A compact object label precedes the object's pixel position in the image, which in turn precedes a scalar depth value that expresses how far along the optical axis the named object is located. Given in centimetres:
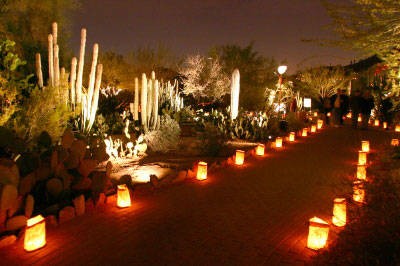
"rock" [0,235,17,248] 366
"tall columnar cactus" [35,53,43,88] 934
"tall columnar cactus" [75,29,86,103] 930
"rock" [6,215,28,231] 376
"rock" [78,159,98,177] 483
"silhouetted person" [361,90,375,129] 1373
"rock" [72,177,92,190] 480
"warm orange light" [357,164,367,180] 620
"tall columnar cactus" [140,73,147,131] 1009
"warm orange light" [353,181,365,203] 387
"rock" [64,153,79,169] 477
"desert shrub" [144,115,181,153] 884
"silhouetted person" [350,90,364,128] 1375
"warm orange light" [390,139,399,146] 908
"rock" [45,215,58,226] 420
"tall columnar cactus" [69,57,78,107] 939
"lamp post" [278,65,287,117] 1353
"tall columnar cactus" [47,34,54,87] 931
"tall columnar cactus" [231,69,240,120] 1240
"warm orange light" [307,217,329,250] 378
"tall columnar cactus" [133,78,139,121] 1088
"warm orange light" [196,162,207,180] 644
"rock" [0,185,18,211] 355
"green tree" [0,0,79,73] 1079
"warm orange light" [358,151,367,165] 780
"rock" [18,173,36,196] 400
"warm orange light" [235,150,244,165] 777
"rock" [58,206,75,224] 432
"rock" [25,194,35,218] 392
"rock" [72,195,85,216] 455
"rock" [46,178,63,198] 439
